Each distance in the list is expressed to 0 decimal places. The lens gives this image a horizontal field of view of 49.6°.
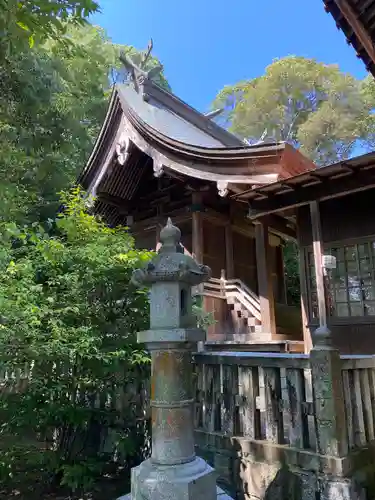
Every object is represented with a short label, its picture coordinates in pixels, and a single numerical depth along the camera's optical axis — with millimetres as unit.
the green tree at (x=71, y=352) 4344
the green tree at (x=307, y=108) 23938
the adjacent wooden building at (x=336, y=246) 6961
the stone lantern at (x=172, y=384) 2756
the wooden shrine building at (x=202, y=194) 8195
